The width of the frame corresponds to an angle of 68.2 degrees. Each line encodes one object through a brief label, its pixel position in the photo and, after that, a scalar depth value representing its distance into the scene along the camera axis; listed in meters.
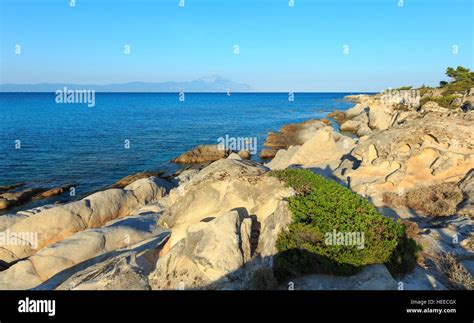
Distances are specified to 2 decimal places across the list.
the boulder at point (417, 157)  19.30
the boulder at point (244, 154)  45.53
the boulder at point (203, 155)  43.06
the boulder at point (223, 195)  11.54
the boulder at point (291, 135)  53.59
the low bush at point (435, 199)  16.78
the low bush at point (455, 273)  9.67
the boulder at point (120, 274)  9.62
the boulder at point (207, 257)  9.59
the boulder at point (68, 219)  17.75
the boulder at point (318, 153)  29.44
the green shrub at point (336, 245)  9.45
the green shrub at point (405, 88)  97.46
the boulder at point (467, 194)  16.02
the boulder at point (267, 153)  45.91
